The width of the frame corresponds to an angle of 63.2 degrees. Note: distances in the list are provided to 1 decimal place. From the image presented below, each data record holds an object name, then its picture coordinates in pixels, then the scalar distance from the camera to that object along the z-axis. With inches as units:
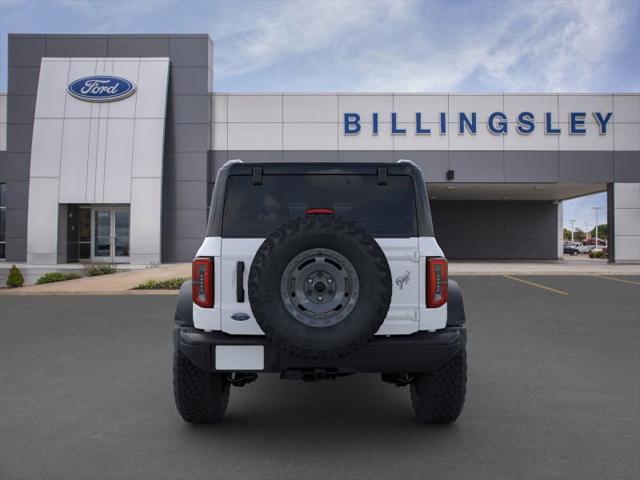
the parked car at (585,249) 2032.5
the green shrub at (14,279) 584.1
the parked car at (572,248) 1999.3
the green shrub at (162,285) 549.0
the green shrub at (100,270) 732.7
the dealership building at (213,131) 975.0
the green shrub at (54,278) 621.2
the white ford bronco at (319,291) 125.2
